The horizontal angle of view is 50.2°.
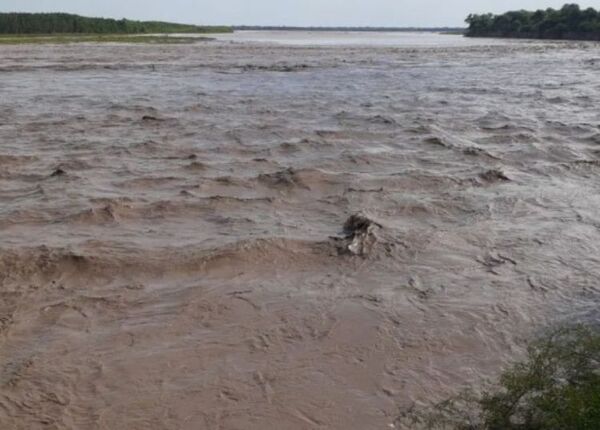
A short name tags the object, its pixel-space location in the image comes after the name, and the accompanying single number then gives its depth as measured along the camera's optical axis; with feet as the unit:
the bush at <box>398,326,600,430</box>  9.90
